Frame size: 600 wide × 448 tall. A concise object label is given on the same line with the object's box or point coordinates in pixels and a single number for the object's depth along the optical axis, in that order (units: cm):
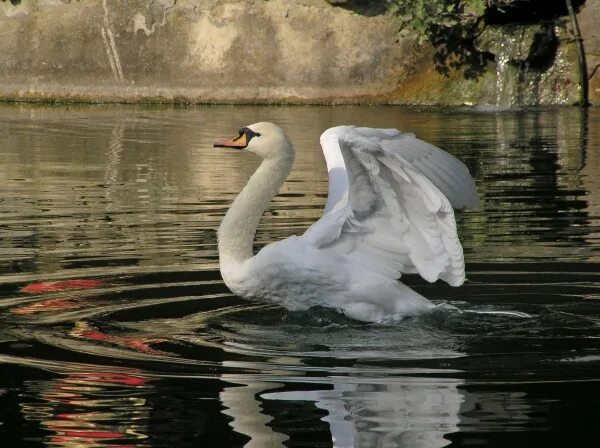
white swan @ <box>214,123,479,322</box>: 1287
